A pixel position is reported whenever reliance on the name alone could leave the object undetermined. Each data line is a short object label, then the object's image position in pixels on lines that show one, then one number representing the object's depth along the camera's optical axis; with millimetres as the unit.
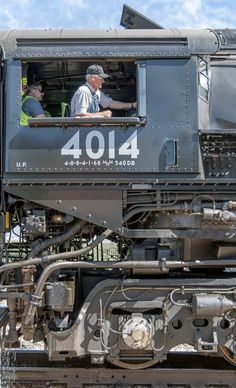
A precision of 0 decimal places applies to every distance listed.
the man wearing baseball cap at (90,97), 5734
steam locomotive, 5645
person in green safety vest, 5766
